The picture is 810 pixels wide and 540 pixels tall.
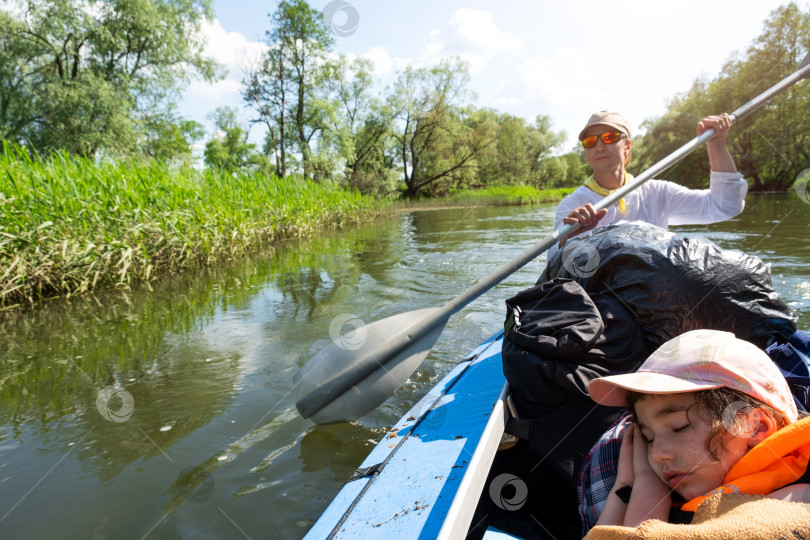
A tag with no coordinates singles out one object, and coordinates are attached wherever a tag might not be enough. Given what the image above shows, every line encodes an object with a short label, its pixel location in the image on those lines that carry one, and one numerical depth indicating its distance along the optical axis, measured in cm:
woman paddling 243
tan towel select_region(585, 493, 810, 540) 67
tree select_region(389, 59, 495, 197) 2639
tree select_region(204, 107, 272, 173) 4325
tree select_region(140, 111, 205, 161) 1702
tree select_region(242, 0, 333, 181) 2072
